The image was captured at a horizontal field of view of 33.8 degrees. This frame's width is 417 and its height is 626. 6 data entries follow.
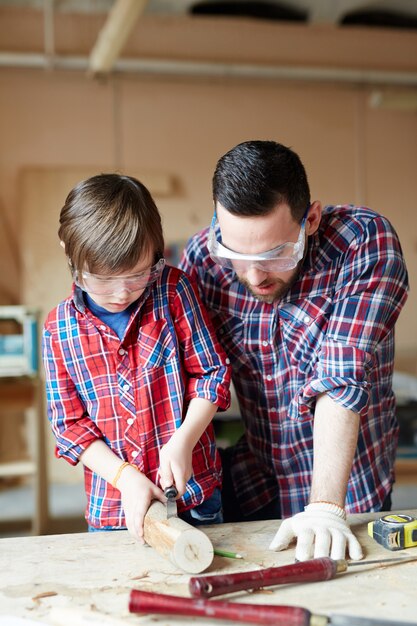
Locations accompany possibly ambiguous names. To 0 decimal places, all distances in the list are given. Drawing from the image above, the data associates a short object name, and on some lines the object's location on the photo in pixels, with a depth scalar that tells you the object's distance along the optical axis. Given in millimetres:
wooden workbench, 1246
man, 1601
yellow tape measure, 1487
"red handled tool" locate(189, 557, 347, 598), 1265
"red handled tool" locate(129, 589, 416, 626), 1158
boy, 1607
